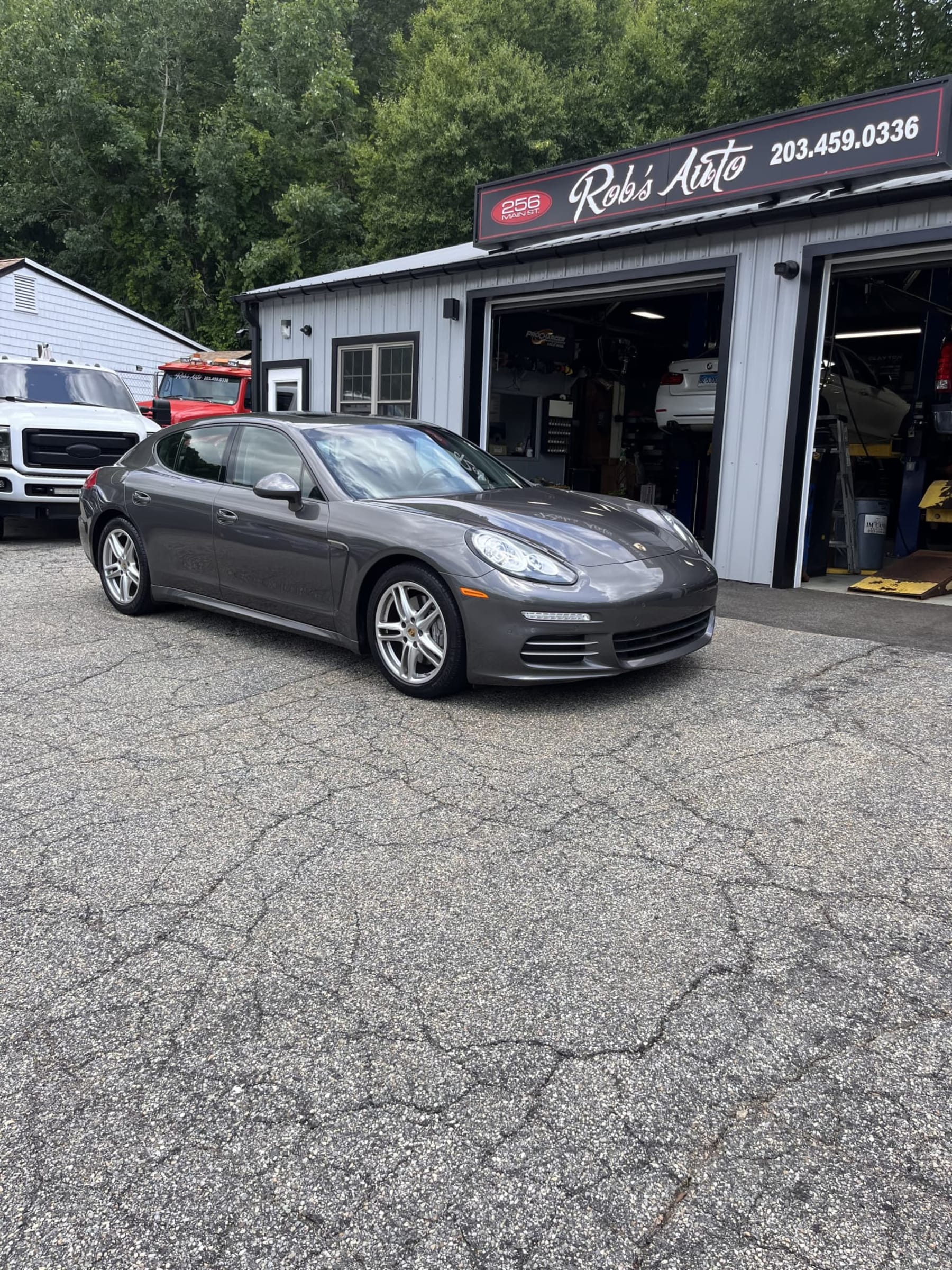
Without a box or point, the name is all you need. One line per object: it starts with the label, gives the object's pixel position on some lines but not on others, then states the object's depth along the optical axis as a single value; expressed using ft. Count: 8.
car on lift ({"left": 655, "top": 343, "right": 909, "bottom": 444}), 37.68
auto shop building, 26.68
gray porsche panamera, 14.61
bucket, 32.60
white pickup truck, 33.27
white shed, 76.69
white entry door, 44.39
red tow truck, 56.85
